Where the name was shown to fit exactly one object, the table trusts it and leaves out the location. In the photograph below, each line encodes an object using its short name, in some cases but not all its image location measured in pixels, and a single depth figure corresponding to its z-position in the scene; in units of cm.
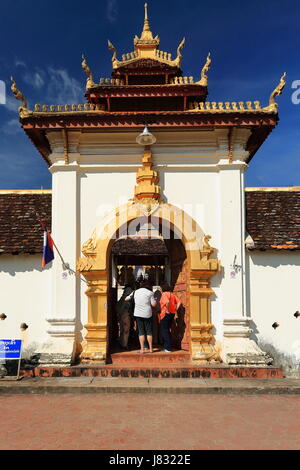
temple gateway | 782
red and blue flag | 741
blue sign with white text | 714
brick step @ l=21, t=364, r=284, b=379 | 720
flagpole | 793
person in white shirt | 807
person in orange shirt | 829
